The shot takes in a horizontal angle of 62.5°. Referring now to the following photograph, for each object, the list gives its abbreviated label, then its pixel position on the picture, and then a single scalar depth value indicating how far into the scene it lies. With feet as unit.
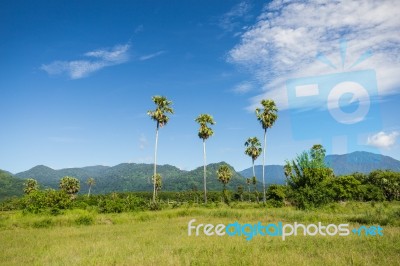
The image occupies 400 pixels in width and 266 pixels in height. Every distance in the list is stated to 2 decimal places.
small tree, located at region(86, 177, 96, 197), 450.13
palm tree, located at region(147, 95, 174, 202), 196.85
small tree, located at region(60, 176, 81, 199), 317.83
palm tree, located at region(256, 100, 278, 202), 215.72
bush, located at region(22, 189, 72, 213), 133.83
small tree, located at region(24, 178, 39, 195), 310.86
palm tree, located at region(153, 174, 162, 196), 354.37
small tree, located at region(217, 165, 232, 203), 288.71
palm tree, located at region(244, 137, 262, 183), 260.42
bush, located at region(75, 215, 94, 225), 110.22
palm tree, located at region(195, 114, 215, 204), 221.05
